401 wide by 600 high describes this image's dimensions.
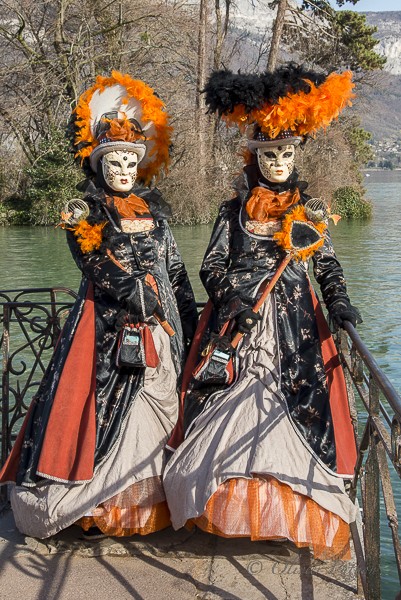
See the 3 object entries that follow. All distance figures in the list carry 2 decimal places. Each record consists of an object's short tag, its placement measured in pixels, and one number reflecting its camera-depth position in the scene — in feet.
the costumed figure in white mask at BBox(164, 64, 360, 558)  9.51
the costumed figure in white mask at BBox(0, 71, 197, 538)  10.34
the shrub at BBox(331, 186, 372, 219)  83.35
